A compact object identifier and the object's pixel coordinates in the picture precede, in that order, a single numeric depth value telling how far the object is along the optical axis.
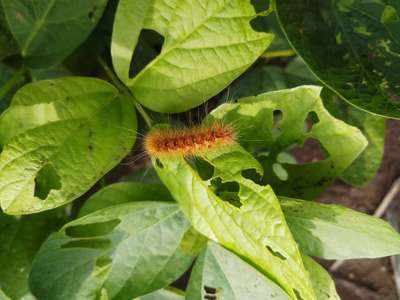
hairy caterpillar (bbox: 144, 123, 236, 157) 0.16
